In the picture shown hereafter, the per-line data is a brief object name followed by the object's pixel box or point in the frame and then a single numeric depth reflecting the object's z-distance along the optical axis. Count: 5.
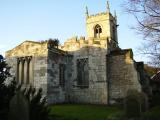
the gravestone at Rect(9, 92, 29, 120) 4.72
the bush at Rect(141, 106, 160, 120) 8.43
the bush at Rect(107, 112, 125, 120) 8.55
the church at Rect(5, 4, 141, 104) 14.64
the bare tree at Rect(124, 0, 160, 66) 9.56
